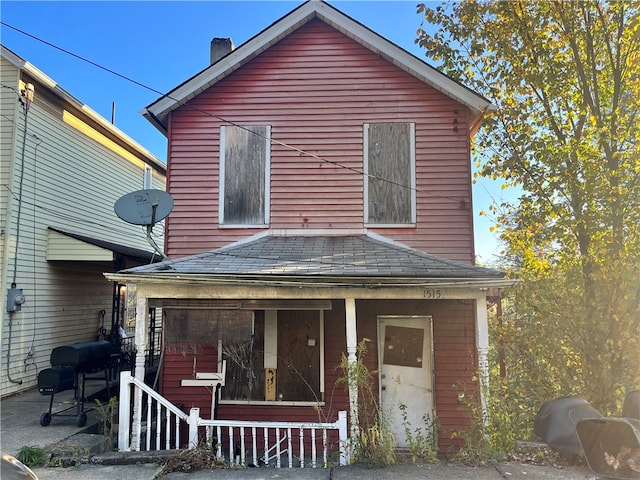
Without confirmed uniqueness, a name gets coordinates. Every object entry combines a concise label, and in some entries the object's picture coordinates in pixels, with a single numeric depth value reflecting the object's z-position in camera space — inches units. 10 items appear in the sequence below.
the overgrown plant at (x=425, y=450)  209.6
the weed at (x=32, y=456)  207.4
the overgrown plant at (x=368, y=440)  203.0
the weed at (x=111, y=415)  233.3
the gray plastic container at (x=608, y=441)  180.7
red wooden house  298.2
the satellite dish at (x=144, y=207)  273.1
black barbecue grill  270.5
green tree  285.4
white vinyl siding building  352.2
